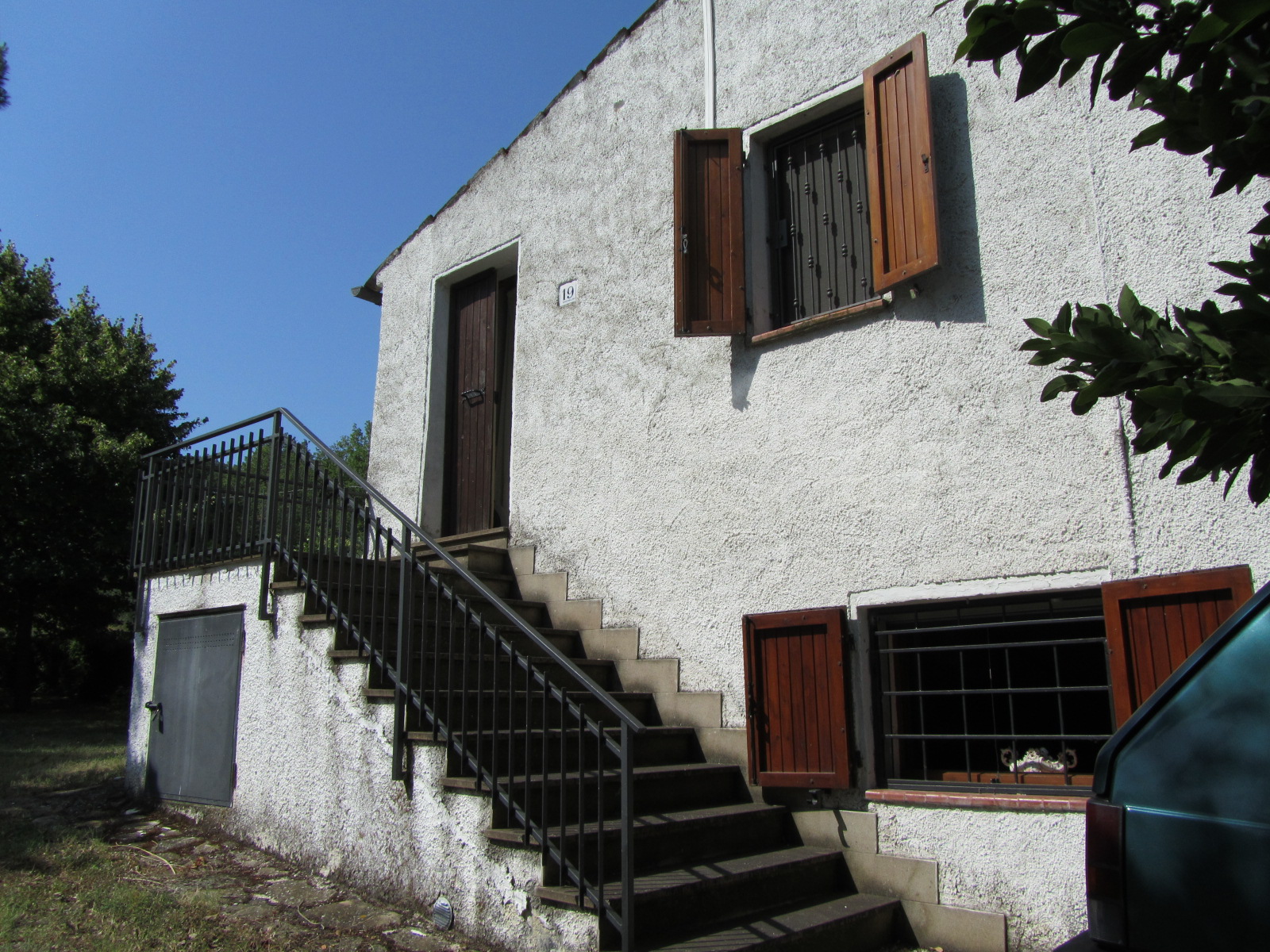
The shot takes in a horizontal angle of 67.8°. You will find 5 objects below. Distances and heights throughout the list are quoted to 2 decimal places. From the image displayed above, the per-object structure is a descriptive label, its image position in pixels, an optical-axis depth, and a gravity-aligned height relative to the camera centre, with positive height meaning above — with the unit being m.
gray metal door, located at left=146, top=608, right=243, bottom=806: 5.91 -0.42
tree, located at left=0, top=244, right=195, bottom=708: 14.51 +2.88
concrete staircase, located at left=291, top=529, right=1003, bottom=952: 3.77 -0.97
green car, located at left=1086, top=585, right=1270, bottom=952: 1.66 -0.32
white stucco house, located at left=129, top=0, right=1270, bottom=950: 4.17 +0.78
